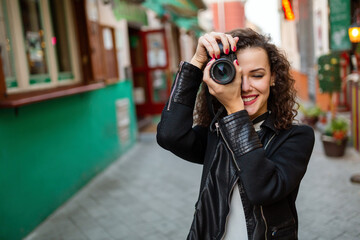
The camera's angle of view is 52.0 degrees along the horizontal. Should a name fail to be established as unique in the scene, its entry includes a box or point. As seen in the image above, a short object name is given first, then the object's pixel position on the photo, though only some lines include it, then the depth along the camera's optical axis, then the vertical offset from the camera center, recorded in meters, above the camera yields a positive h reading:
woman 1.23 -0.30
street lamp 4.49 +0.17
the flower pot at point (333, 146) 5.79 -1.53
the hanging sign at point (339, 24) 6.07 +0.39
